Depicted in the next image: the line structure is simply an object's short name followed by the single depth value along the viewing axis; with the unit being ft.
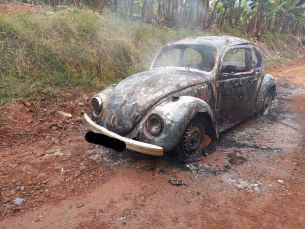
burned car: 9.20
